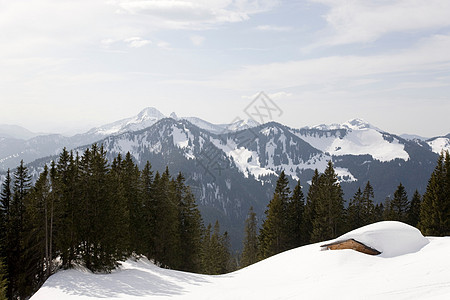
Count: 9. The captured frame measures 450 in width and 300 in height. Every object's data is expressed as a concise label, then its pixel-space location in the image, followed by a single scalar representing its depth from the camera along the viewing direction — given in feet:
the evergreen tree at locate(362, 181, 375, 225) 166.20
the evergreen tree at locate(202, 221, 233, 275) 179.63
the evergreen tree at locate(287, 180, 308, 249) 141.69
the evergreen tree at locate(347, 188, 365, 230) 161.68
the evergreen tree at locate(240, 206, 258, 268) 182.89
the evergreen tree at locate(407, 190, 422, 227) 168.66
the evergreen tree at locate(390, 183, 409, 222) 171.18
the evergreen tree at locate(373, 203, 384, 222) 169.89
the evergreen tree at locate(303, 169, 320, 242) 142.31
